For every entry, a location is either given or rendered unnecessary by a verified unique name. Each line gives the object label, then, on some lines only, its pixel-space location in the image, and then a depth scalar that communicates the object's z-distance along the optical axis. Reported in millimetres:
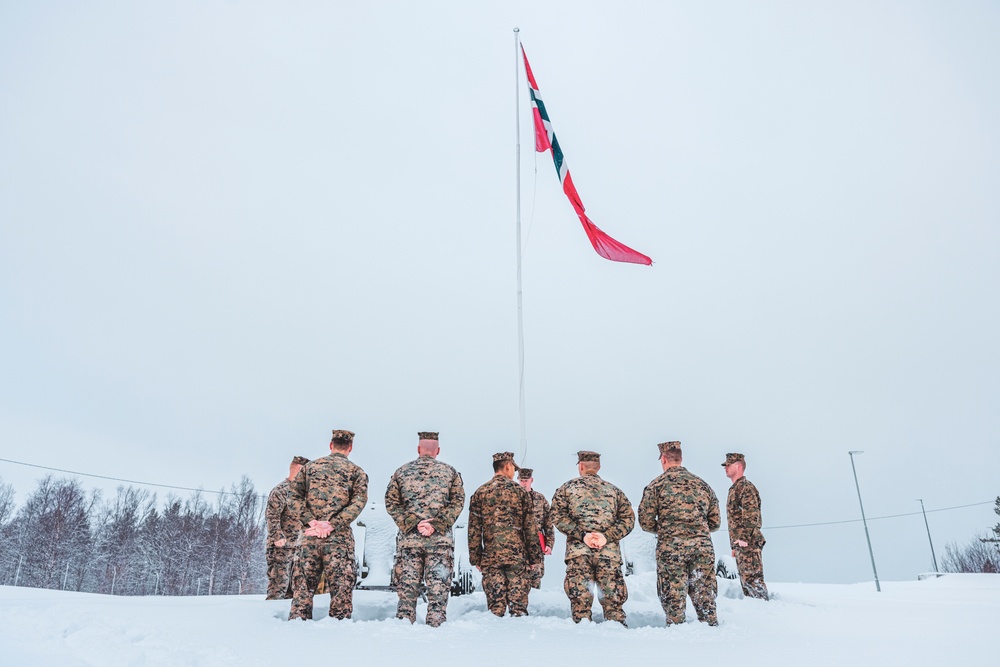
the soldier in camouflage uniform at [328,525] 6473
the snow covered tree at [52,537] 43500
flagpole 10586
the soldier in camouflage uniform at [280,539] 9016
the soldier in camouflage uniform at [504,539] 7035
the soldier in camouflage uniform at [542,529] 7987
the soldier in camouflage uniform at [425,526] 6523
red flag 12148
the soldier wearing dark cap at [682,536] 6805
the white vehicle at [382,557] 9734
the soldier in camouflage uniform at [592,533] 6648
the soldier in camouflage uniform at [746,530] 9867
